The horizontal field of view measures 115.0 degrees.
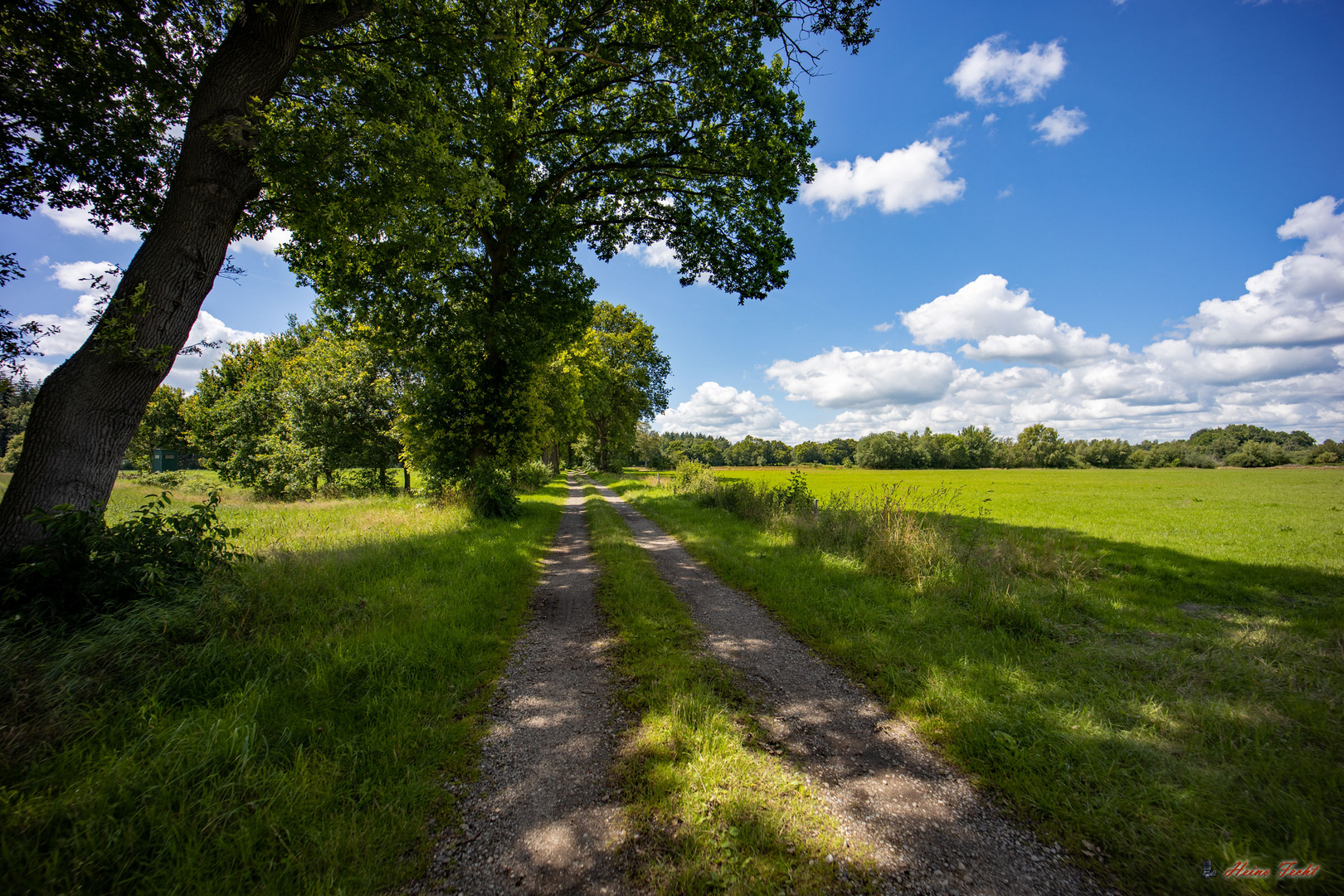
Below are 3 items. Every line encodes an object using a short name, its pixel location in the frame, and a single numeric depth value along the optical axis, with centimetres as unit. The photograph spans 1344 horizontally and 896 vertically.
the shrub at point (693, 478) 1926
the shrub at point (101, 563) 394
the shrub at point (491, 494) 1271
